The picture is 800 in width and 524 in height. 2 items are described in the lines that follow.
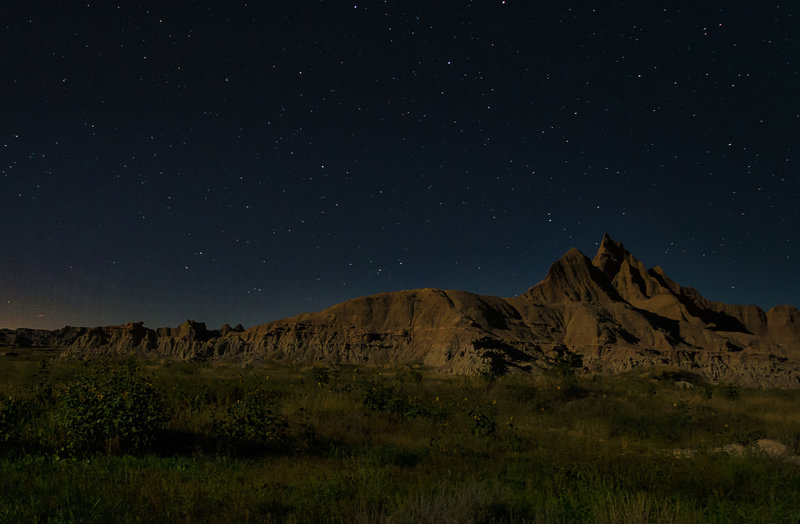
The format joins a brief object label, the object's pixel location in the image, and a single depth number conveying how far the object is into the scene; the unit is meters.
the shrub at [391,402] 11.77
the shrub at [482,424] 9.56
